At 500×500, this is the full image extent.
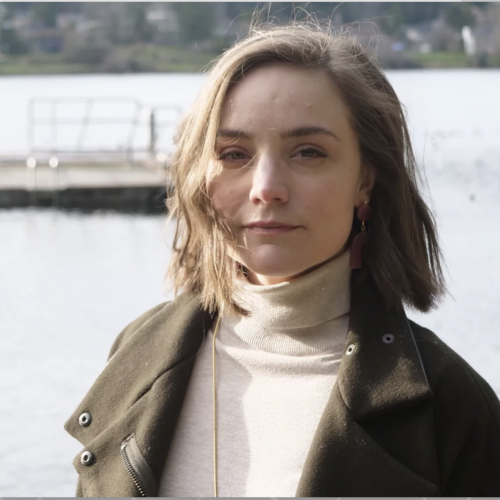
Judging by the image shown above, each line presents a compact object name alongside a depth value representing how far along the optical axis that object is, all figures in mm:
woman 1740
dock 15859
